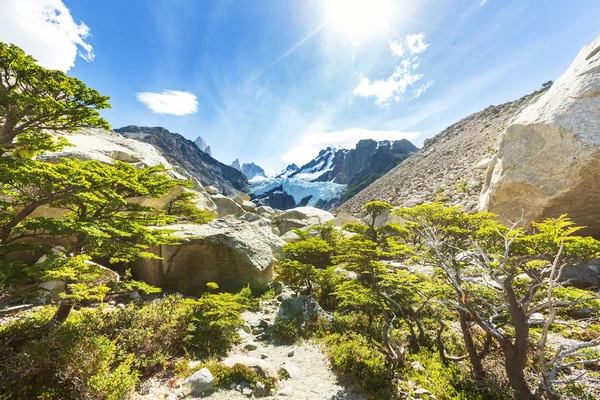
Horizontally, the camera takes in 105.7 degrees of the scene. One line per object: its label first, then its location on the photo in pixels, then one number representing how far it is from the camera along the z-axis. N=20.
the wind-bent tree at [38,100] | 6.55
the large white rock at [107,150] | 15.13
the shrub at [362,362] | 6.40
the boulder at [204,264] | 12.96
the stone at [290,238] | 22.75
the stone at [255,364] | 6.89
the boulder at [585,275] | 9.89
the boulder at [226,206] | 36.16
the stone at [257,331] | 9.79
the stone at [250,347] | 8.56
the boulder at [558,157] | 10.61
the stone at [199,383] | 5.95
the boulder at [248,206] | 42.59
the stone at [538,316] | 8.93
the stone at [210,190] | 45.36
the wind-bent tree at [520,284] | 4.66
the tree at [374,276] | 7.32
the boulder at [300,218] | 29.20
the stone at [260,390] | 6.22
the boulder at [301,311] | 10.10
